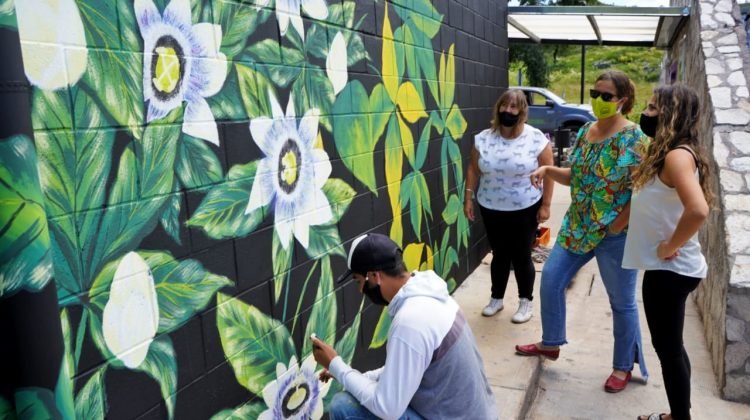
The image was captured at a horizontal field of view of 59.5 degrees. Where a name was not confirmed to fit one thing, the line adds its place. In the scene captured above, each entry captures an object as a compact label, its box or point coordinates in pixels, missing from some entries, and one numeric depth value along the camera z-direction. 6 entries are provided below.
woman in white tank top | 2.83
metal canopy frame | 7.14
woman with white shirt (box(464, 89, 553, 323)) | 4.42
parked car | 16.38
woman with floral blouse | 3.50
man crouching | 2.08
